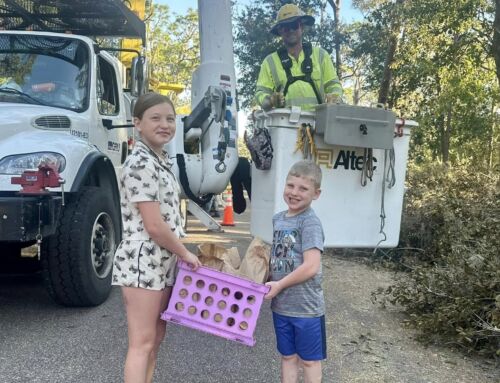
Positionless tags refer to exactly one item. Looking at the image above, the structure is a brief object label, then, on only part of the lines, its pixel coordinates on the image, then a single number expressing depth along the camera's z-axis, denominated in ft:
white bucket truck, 11.89
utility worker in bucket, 13.35
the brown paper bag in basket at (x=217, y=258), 8.38
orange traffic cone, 38.09
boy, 8.21
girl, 7.48
